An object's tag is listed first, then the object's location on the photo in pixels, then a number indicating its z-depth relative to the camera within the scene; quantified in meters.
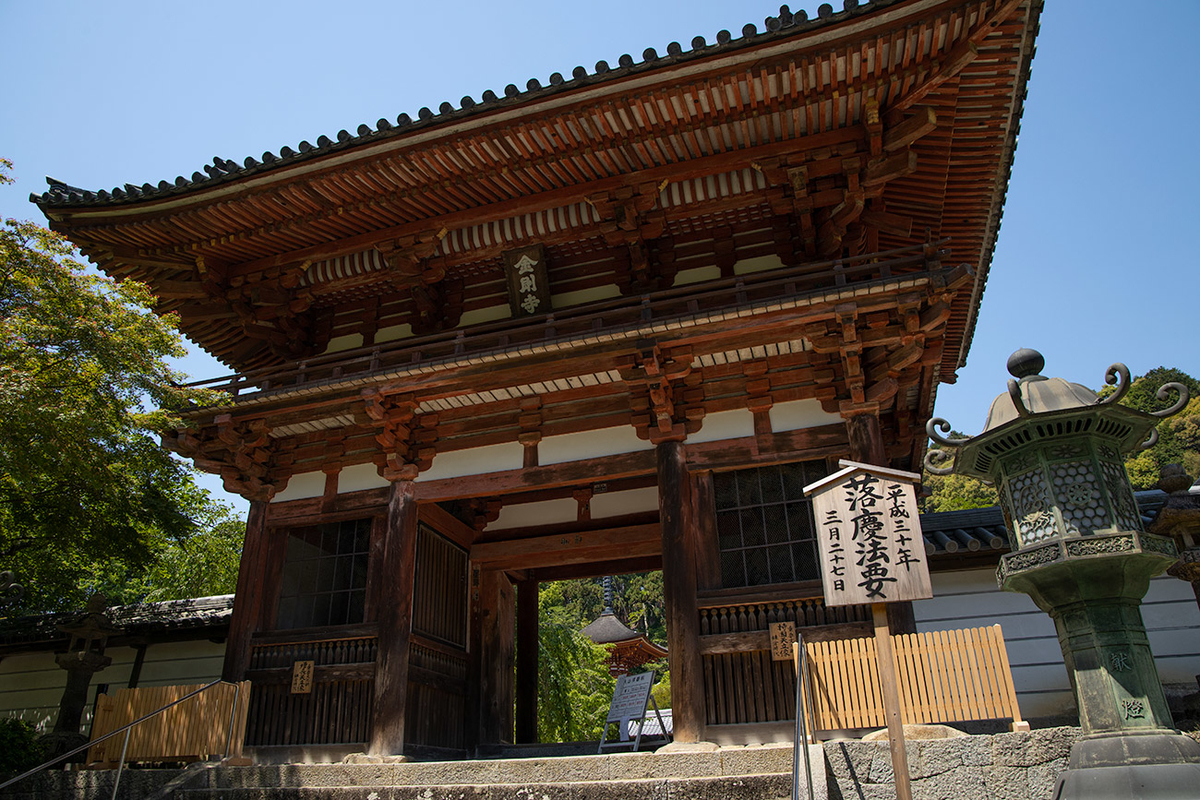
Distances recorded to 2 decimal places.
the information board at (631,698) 10.51
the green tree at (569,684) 17.84
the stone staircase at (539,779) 6.08
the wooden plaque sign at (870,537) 5.50
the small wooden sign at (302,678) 9.05
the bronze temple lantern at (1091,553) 5.02
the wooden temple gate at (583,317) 7.95
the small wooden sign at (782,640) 7.64
